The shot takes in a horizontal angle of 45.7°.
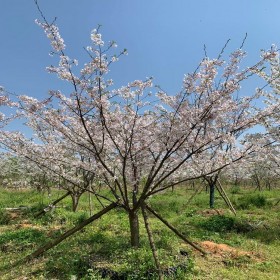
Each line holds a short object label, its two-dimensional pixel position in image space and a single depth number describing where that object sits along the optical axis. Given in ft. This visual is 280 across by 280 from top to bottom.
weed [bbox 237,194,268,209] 63.62
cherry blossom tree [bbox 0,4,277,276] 22.79
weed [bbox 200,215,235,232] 40.60
